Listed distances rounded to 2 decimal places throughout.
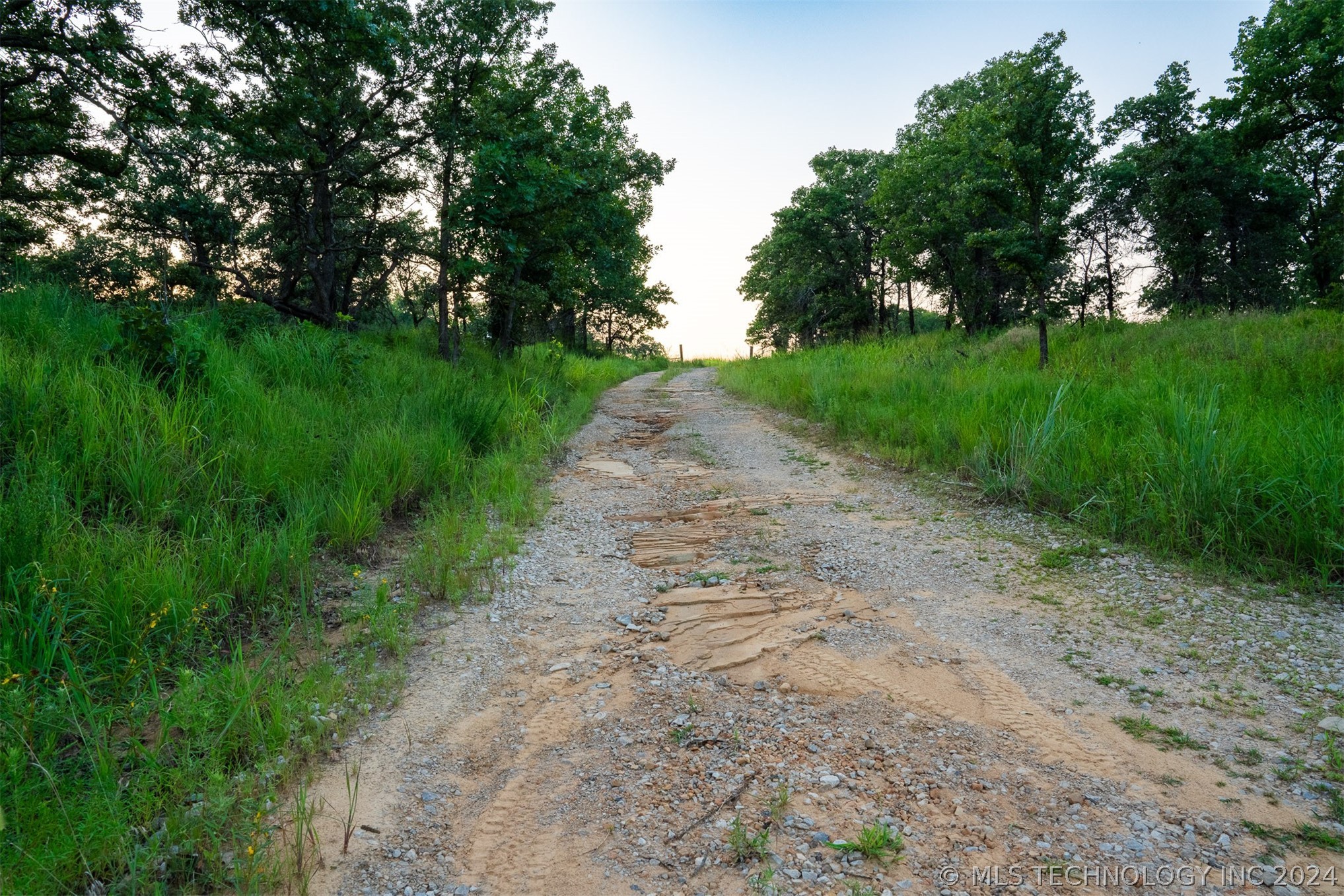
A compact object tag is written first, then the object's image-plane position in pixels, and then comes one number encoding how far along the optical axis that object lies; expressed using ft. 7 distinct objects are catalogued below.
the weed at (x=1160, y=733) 7.64
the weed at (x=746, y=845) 6.10
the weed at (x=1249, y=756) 7.28
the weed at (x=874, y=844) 6.05
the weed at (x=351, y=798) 6.36
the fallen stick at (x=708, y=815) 6.41
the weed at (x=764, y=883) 5.69
